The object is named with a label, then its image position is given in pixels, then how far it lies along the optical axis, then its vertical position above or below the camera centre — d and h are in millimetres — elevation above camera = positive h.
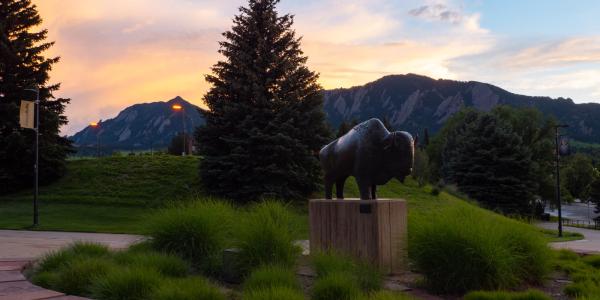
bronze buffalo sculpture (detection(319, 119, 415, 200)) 7652 +111
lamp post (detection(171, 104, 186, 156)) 33503 +3582
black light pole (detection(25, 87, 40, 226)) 20250 -1655
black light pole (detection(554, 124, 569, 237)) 29291 +459
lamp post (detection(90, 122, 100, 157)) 47544 +3464
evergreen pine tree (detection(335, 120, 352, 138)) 72312 +5086
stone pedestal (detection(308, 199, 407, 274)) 7277 -983
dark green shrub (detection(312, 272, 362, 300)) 5059 -1234
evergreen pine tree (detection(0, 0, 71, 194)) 27562 +3452
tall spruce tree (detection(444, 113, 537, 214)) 39375 -554
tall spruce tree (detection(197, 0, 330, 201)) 22453 +2044
